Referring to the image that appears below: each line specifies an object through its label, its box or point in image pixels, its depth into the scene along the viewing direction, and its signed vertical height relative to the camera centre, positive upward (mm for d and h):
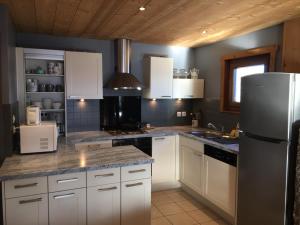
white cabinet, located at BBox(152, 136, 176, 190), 3767 -1079
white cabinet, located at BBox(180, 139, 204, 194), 3359 -1036
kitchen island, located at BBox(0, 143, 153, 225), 1908 -809
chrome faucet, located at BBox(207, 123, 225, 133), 3828 -523
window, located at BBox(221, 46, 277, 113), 3108 +400
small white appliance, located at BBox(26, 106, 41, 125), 2491 -211
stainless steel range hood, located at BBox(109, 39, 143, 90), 3588 +377
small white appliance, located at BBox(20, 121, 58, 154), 2396 -440
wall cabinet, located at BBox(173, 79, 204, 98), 4141 +139
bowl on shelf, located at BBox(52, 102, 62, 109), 3436 -145
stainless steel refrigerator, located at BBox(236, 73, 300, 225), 1998 -461
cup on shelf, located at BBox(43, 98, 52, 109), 3396 -115
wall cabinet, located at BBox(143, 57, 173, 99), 3936 +310
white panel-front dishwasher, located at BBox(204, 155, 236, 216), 2746 -1085
